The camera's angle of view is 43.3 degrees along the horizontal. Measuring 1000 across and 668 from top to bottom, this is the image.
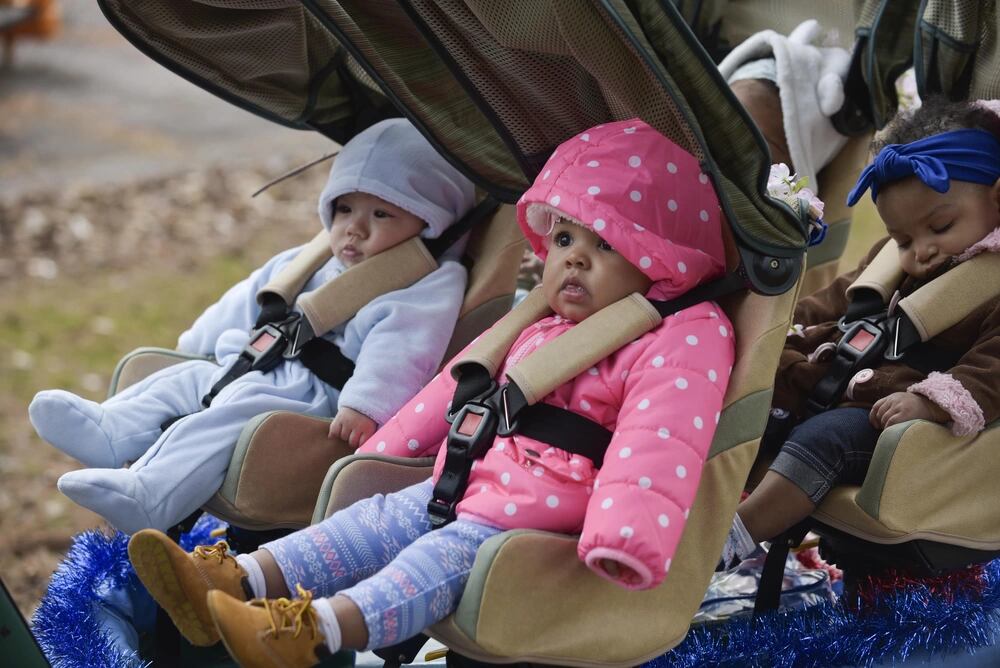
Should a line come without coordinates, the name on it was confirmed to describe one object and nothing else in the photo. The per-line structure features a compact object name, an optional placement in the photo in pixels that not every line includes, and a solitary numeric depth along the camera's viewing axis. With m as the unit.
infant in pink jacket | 2.03
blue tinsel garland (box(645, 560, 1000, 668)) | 2.46
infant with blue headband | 2.51
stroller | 2.09
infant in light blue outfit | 2.57
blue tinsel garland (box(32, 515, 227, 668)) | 2.45
